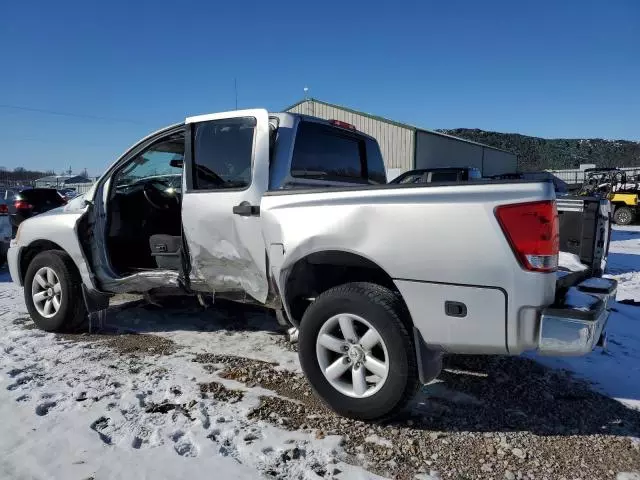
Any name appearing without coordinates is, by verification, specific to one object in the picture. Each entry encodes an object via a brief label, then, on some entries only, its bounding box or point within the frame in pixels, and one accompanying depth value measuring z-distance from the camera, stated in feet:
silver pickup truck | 7.88
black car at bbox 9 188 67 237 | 41.24
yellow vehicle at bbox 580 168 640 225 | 60.59
